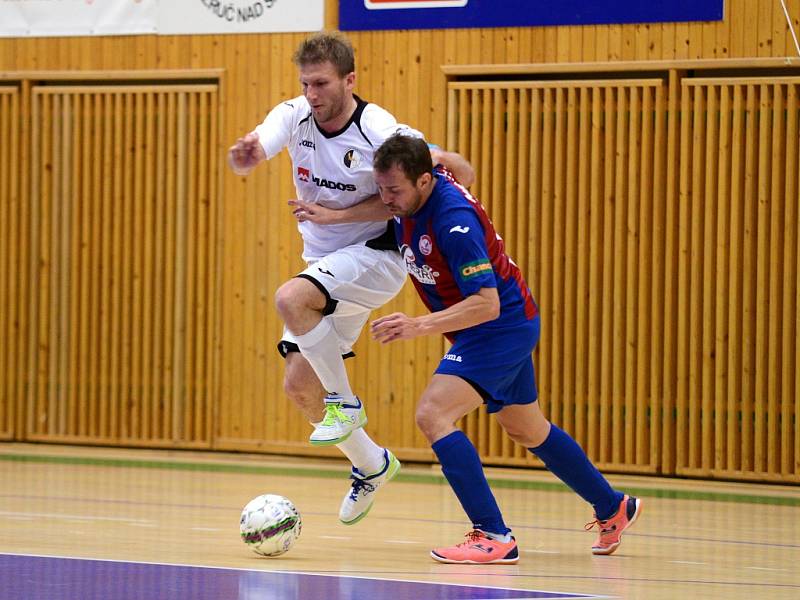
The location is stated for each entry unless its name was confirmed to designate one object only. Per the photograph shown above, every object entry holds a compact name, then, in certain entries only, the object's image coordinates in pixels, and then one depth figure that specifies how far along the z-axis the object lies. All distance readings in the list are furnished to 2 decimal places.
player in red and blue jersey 10.25
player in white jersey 11.12
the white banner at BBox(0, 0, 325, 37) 19.34
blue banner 17.58
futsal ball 10.30
